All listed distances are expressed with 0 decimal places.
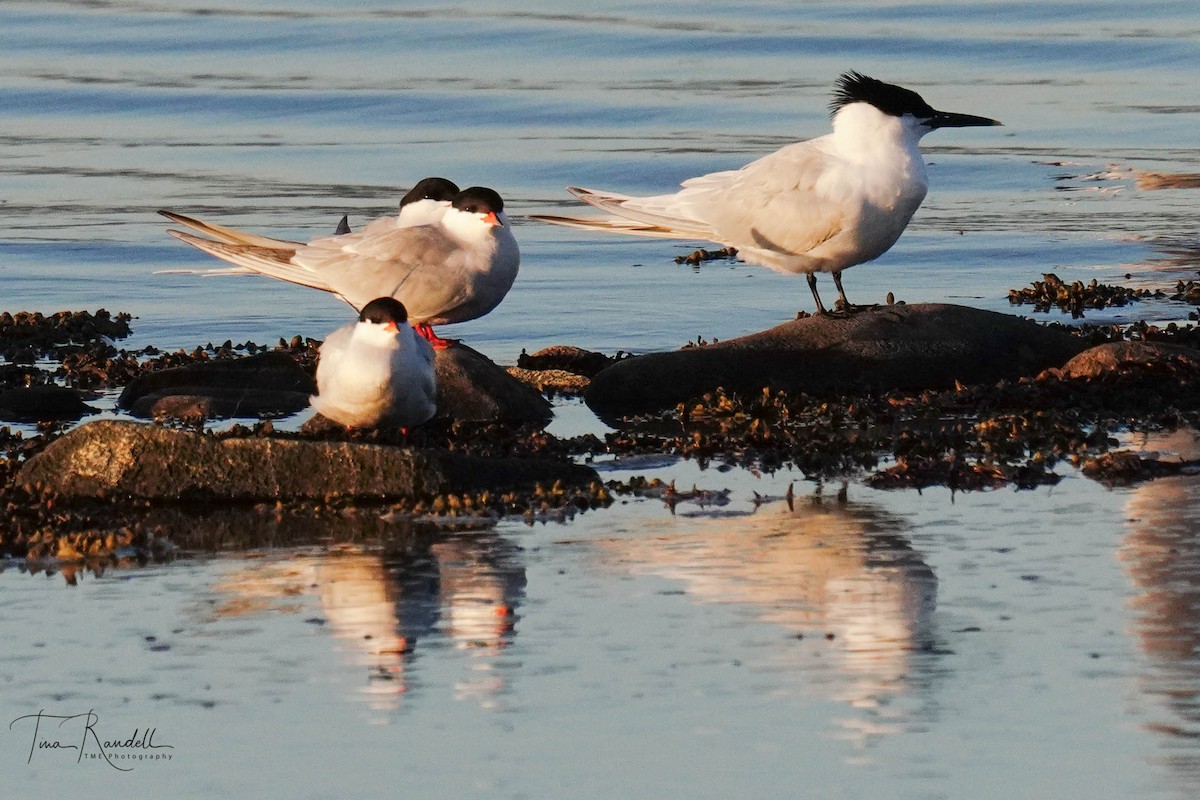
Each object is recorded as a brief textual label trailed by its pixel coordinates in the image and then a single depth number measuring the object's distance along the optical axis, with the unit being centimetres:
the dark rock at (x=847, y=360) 1658
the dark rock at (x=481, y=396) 1584
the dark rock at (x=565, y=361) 1803
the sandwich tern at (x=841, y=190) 1756
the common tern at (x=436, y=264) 1695
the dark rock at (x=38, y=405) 1619
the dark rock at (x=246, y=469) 1260
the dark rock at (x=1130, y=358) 1596
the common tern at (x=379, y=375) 1411
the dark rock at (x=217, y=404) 1602
